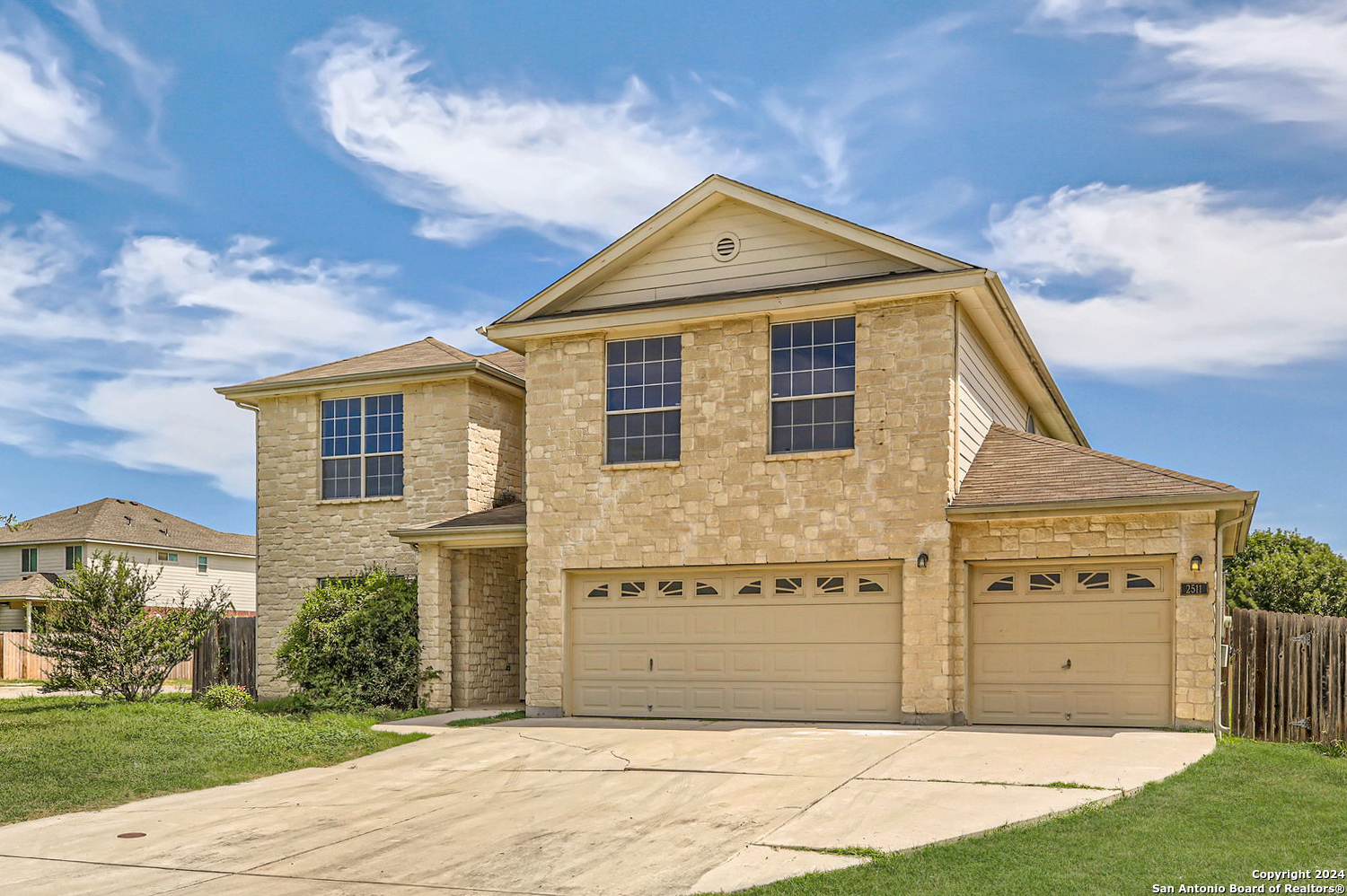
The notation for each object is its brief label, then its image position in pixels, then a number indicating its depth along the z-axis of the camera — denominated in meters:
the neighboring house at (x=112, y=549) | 42.22
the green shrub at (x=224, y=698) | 18.61
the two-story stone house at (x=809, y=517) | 15.18
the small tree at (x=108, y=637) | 19.05
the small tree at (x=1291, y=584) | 29.48
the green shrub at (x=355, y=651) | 18.97
